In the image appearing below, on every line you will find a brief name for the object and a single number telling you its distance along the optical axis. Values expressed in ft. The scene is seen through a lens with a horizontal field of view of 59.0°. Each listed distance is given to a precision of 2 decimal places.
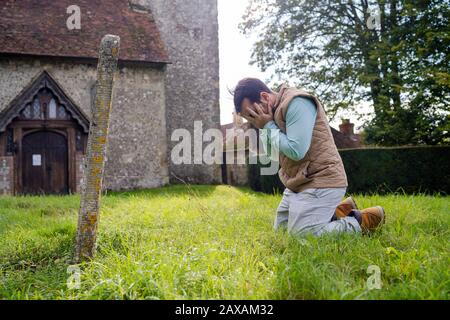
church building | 44.19
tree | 46.91
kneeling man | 11.85
